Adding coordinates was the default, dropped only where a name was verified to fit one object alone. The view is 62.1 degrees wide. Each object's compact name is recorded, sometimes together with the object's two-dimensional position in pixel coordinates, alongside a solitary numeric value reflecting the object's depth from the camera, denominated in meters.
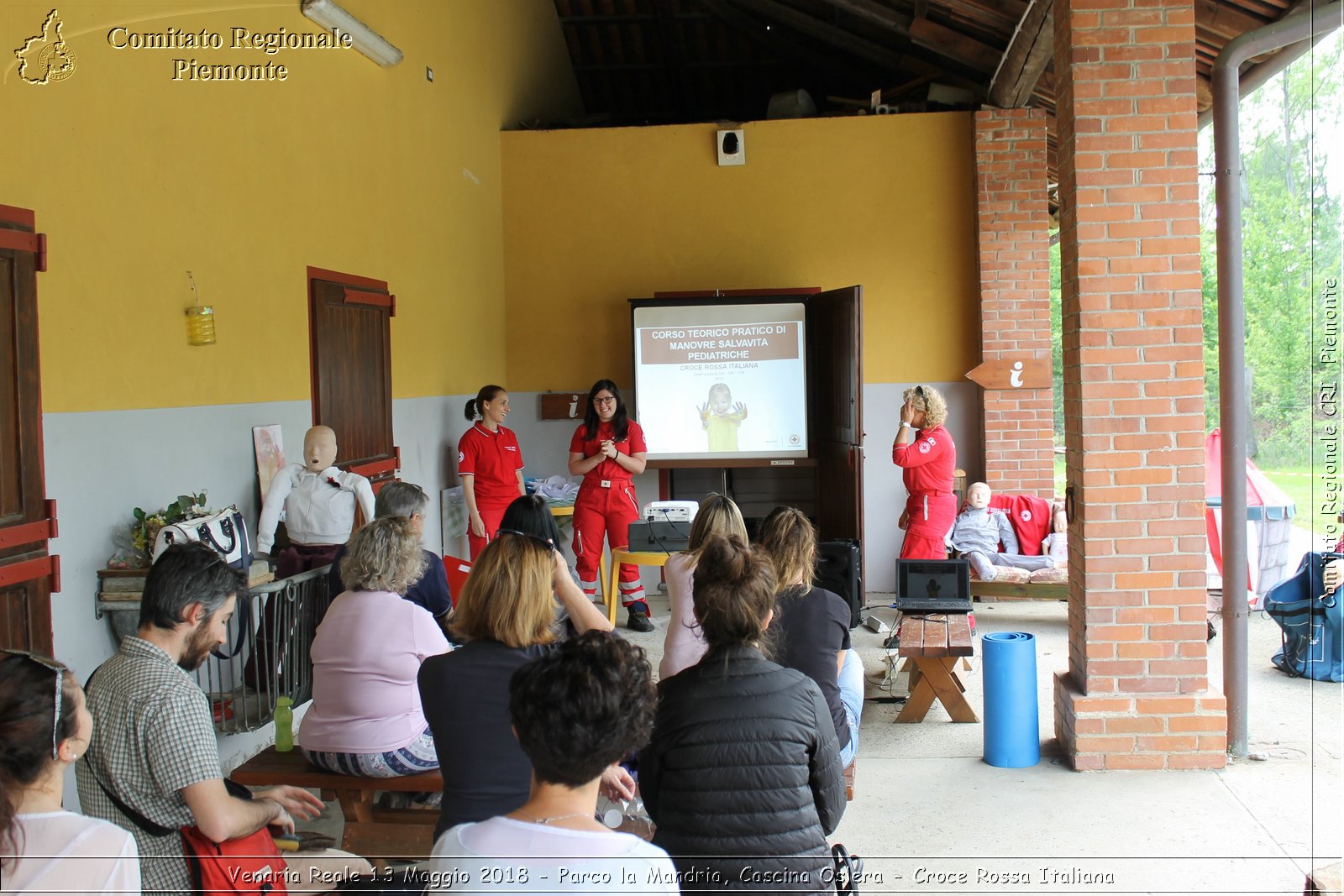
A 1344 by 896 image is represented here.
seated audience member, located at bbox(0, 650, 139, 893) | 1.75
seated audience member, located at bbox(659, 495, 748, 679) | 3.39
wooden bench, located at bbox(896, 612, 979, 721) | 5.10
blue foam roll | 4.53
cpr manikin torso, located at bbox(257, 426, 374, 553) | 4.95
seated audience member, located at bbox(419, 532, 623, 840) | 2.51
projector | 7.13
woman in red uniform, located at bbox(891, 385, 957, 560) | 6.01
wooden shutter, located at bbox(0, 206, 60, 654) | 3.53
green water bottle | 3.31
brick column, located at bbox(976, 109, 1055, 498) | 8.34
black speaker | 5.68
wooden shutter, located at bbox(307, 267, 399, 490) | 5.81
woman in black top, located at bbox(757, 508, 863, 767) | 3.32
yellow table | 6.91
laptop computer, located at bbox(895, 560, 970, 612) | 5.34
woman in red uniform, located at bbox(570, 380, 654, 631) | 7.15
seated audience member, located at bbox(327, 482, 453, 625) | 3.93
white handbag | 4.09
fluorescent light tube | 5.48
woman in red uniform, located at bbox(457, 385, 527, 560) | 7.07
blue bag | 5.83
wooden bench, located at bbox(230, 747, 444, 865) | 3.07
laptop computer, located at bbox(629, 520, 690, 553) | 7.01
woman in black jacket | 2.24
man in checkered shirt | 2.19
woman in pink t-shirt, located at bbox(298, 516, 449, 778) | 3.05
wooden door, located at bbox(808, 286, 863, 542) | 7.52
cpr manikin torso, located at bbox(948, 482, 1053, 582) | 8.06
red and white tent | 7.62
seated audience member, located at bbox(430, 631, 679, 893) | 1.60
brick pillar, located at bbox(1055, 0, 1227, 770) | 4.40
